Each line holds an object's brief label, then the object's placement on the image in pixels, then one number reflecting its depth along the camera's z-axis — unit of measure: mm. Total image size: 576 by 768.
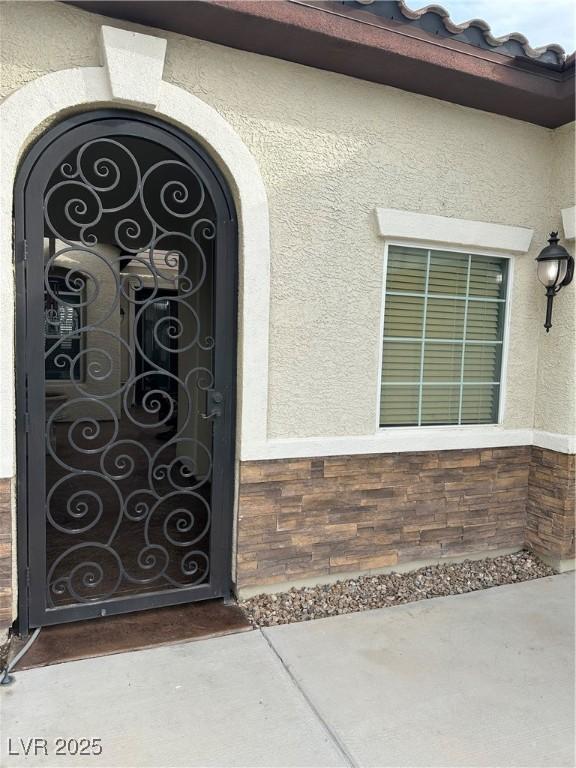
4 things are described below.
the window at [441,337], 4293
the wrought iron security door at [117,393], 3232
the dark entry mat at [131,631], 3207
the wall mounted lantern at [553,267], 4426
